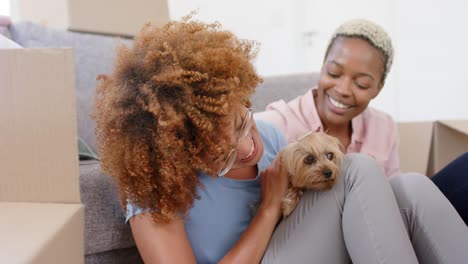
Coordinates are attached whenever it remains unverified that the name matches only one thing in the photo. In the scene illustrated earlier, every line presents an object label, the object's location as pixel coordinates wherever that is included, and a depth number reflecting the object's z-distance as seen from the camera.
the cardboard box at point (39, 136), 0.80
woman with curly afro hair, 0.74
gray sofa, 1.06
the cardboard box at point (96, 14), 1.63
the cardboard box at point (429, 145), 1.75
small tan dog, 1.02
